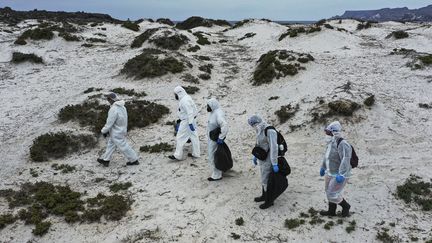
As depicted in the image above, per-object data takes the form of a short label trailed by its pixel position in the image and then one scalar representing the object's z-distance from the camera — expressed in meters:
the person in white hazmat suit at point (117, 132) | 12.02
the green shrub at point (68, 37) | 31.50
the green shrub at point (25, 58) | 25.86
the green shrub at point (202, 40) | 33.81
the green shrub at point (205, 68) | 23.95
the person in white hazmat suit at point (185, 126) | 12.56
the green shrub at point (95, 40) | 33.44
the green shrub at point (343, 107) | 14.73
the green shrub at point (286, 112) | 16.05
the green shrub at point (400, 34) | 33.59
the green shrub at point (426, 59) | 19.91
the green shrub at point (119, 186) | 11.27
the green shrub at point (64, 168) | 12.64
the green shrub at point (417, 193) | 9.70
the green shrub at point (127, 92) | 19.72
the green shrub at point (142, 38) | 30.95
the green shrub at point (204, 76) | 22.78
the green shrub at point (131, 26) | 40.93
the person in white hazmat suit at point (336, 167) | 8.41
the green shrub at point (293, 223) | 9.10
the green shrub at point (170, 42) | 30.03
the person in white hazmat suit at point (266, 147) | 9.01
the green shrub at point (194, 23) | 54.56
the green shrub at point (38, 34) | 31.08
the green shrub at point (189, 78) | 21.88
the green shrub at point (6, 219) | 9.42
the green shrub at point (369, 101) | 15.26
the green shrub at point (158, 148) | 13.92
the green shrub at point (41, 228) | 9.23
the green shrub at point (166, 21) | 56.55
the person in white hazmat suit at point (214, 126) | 10.76
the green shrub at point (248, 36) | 39.97
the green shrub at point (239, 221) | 9.24
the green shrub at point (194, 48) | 30.49
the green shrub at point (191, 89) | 20.25
